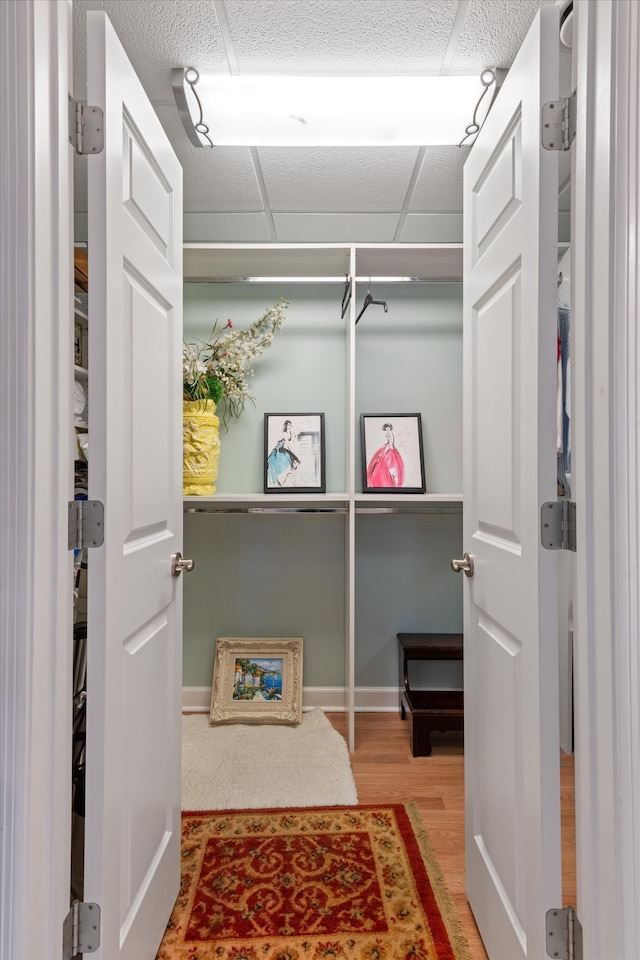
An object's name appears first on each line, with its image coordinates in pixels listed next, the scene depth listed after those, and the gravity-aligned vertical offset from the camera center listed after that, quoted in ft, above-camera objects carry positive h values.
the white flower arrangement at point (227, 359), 7.90 +1.77
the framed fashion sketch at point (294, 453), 8.64 +0.36
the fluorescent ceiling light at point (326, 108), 5.09 +3.60
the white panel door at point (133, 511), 3.15 -0.25
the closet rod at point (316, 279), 8.30 +3.10
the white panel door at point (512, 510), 3.22 -0.26
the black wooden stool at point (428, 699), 7.55 -3.37
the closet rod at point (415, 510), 8.09 -0.55
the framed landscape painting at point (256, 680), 8.49 -3.33
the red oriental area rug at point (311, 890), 4.42 -3.87
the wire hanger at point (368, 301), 7.97 +2.62
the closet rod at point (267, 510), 8.03 -0.52
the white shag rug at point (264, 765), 6.51 -3.91
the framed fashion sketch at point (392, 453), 8.54 +0.36
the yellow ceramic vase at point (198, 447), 7.84 +0.42
